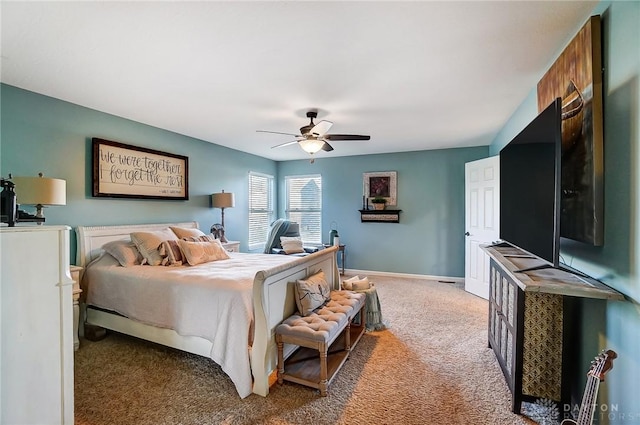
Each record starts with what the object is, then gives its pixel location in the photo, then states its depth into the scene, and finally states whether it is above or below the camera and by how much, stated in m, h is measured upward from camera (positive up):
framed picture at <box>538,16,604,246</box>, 1.50 +0.41
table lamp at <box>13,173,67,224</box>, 2.26 +0.14
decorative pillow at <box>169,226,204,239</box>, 3.68 -0.30
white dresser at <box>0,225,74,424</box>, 1.24 -0.55
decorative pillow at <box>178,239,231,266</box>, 3.10 -0.49
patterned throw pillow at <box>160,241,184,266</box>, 3.03 -0.50
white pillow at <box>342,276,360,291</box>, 3.25 -0.86
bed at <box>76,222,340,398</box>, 2.05 -0.78
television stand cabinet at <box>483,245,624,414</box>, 1.79 -0.85
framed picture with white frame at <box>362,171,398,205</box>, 5.70 +0.50
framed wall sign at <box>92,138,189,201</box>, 3.24 +0.46
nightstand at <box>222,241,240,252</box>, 4.42 -0.59
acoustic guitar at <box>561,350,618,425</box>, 1.24 -0.78
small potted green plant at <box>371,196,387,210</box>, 5.70 +0.15
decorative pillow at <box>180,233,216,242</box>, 3.44 -0.37
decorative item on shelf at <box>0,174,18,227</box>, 1.63 +0.01
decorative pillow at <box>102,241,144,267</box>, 2.94 -0.47
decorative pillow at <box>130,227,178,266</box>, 3.01 -0.38
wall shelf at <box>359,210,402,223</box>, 5.66 -0.13
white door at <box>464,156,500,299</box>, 4.12 -0.11
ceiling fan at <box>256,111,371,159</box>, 3.13 +0.83
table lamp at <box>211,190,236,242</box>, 4.57 +0.14
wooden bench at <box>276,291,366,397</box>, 2.04 -0.97
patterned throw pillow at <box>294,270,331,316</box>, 2.37 -0.73
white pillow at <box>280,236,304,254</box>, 5.12 -0.65
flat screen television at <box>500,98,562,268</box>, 1.49 +0.15
